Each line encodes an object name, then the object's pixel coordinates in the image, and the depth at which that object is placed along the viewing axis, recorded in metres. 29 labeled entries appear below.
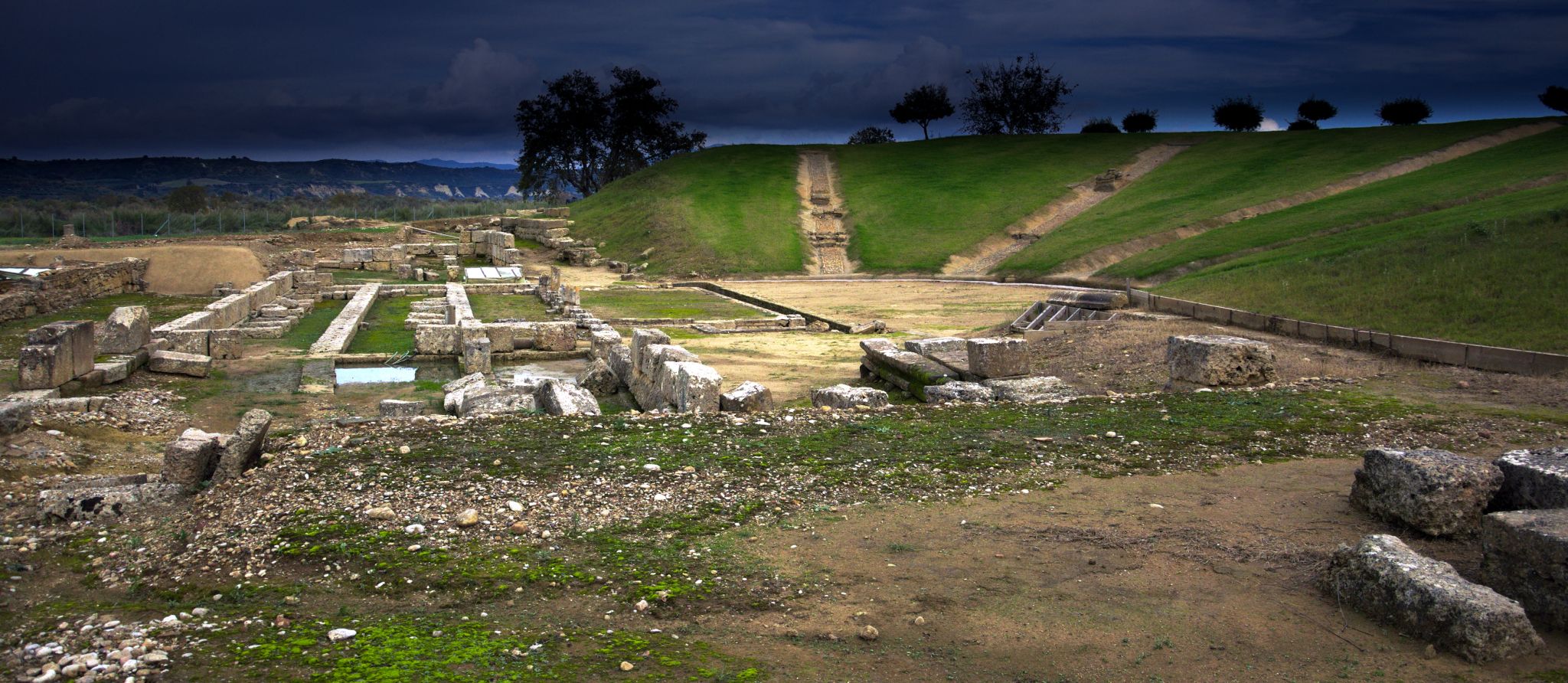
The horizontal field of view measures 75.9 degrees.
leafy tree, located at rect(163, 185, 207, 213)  66.50
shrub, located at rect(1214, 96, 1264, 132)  64.00
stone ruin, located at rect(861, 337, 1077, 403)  12.63
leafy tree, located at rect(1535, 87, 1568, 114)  51.16
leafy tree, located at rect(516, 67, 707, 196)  66.25
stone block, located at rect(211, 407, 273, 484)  8.17
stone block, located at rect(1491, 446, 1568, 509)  6.28
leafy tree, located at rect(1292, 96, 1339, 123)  62.88
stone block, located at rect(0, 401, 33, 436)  10.42
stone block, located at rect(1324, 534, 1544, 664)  5.03
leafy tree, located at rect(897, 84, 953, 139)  74.50
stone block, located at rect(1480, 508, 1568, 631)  5.30
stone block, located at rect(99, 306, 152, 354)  16.06
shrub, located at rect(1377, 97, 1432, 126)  58.00
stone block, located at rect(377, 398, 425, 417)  12.38
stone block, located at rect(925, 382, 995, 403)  12.29
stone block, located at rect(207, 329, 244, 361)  17.33
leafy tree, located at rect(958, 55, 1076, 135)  71.94
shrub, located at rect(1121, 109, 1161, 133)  68.00
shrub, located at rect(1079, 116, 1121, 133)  69.38
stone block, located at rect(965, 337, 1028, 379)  14.16
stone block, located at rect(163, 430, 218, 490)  8.21
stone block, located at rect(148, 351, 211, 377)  15.45
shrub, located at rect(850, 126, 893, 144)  79.58
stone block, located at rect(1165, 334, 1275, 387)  12.69
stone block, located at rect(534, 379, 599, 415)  11.88
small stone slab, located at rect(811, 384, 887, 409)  11.57
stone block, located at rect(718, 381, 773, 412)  11.44
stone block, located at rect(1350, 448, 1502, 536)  6.59
